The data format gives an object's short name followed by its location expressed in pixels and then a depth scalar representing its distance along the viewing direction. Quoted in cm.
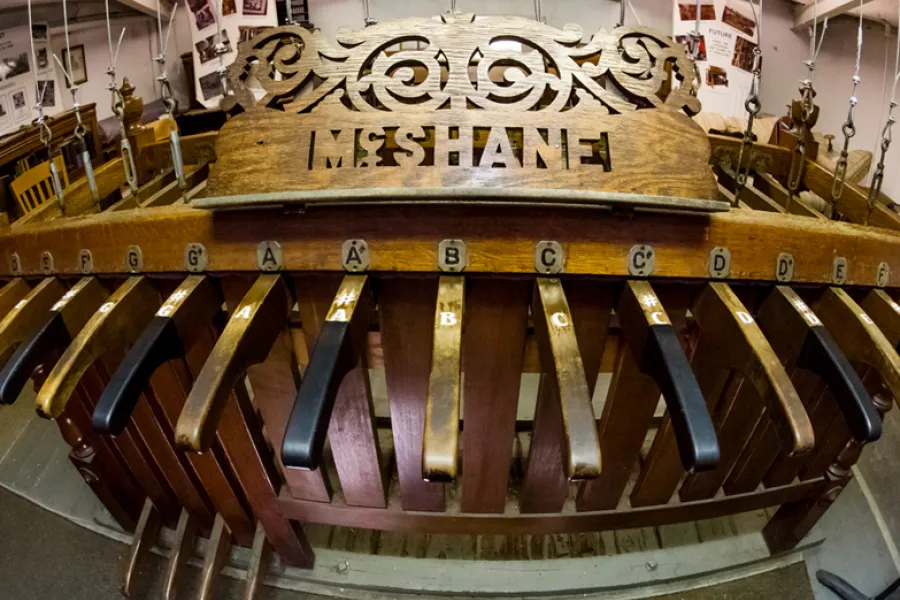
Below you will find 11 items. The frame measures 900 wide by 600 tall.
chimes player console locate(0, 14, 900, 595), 79
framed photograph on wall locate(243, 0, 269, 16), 241
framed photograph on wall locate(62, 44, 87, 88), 285
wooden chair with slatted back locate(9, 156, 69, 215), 203
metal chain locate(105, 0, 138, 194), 112
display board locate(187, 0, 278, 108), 241
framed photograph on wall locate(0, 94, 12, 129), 237
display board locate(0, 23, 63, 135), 237
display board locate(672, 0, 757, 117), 296
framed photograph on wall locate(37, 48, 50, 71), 253
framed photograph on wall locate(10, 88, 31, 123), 243
